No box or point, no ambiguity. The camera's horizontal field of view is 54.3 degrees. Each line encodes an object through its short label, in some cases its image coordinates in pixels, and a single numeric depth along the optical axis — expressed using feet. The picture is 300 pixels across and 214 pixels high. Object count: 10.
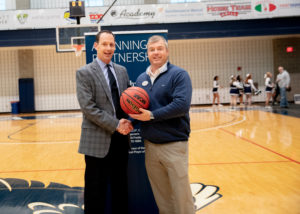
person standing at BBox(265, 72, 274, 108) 42.52
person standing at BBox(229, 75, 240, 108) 45.37
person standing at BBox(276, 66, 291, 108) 39.47
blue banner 9.10
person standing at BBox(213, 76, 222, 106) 47.73
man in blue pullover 6.98
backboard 25.26
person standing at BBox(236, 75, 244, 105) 46.13
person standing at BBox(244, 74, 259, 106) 44.50
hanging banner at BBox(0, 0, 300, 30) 43.65
